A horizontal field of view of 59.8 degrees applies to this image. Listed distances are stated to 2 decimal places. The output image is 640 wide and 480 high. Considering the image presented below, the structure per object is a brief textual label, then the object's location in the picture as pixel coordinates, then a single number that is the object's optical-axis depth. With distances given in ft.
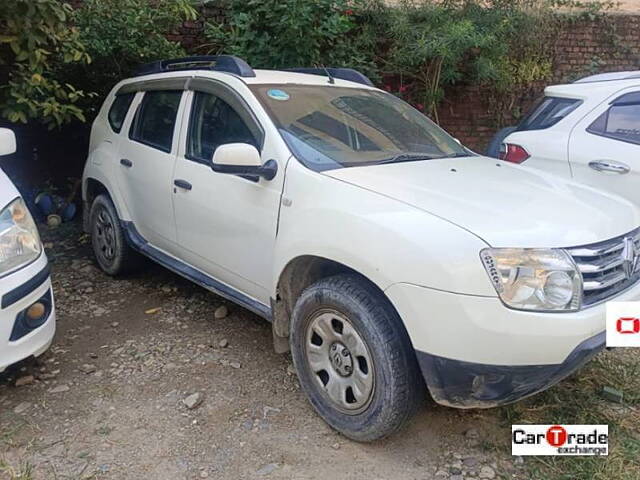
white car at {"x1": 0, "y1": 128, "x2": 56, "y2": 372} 8.79
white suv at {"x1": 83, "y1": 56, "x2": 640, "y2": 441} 7.23
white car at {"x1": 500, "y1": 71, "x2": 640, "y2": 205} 13.70
